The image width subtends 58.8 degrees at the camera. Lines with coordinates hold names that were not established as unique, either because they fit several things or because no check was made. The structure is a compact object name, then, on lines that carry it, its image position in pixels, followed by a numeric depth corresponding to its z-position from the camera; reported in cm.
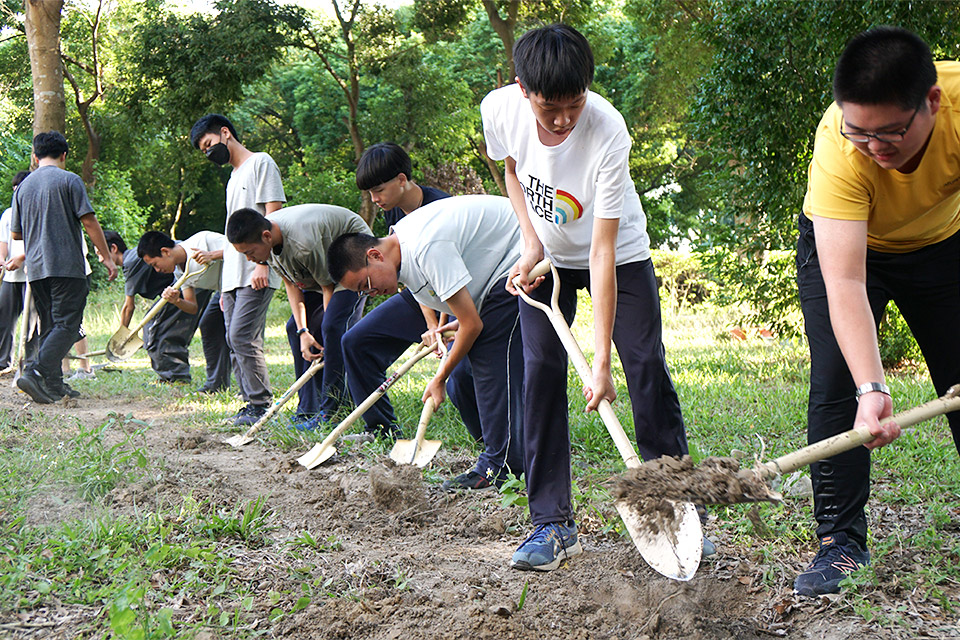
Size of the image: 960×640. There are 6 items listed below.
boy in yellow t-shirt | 216
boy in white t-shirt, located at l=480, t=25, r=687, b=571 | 285
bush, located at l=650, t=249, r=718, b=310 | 1555
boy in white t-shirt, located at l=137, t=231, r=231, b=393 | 726
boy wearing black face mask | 600
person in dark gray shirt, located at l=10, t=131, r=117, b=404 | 683
